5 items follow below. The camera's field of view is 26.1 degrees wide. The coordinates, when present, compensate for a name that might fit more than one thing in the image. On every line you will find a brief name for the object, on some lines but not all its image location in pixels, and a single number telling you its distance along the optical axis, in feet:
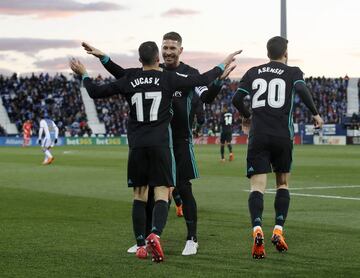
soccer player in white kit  107.24
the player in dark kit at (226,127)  107.86
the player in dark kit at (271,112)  28.35
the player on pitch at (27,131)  193.26
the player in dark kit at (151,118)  26.84
